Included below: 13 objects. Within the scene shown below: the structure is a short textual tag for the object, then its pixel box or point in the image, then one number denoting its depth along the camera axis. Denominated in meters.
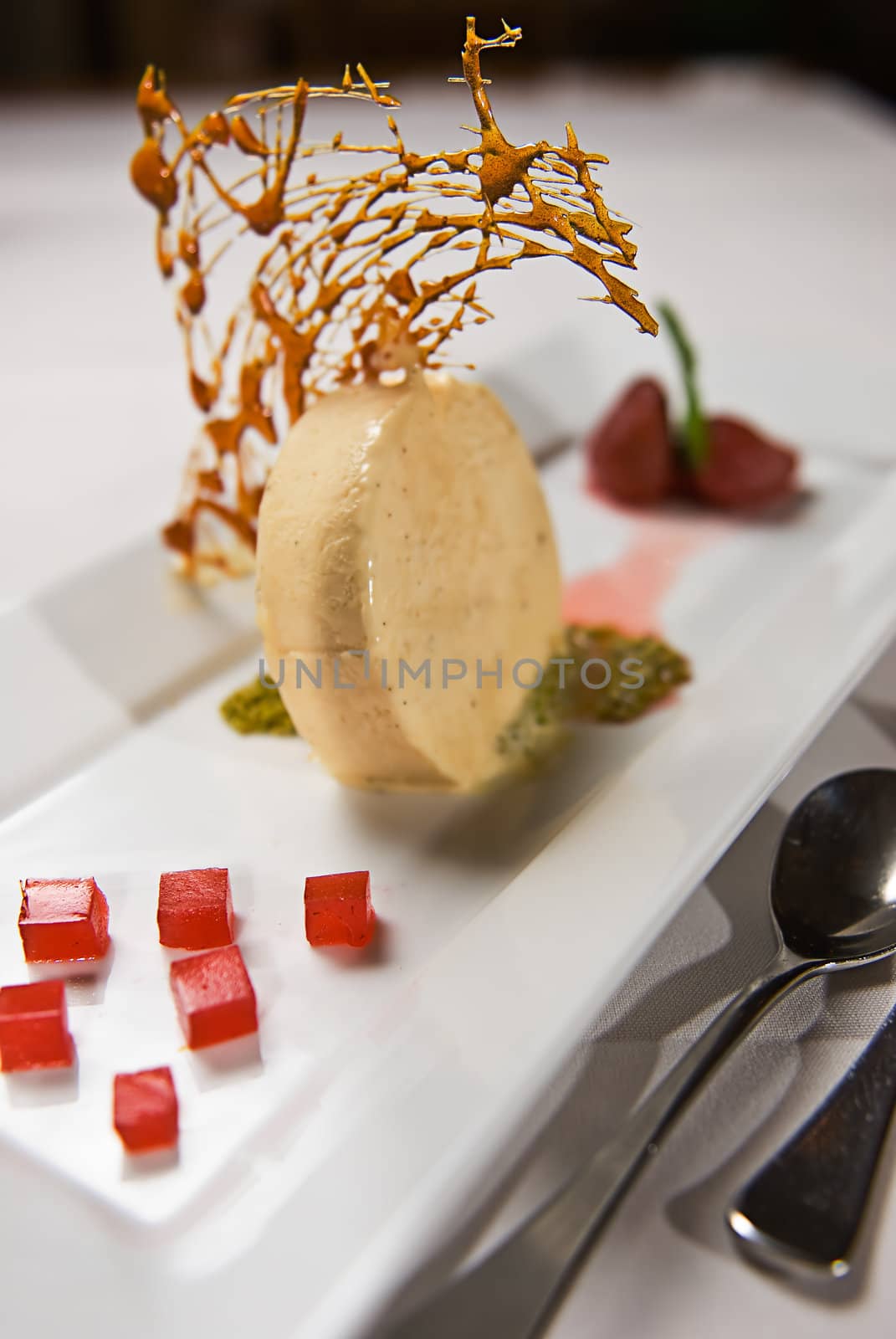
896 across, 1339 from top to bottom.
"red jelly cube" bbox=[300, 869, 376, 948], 0.25
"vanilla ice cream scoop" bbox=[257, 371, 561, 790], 0.27
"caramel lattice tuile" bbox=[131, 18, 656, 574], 0.26
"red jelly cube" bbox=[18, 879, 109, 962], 0.25
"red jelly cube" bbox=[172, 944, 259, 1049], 0.23
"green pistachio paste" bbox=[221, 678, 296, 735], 0.31
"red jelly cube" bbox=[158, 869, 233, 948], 0.25
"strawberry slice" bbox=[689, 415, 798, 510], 0.39
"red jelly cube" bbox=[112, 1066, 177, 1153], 0.22
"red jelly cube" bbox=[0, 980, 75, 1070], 0.23
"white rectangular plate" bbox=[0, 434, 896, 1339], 0.21
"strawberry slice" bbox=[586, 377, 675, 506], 0.39
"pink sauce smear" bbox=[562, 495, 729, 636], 0.35
